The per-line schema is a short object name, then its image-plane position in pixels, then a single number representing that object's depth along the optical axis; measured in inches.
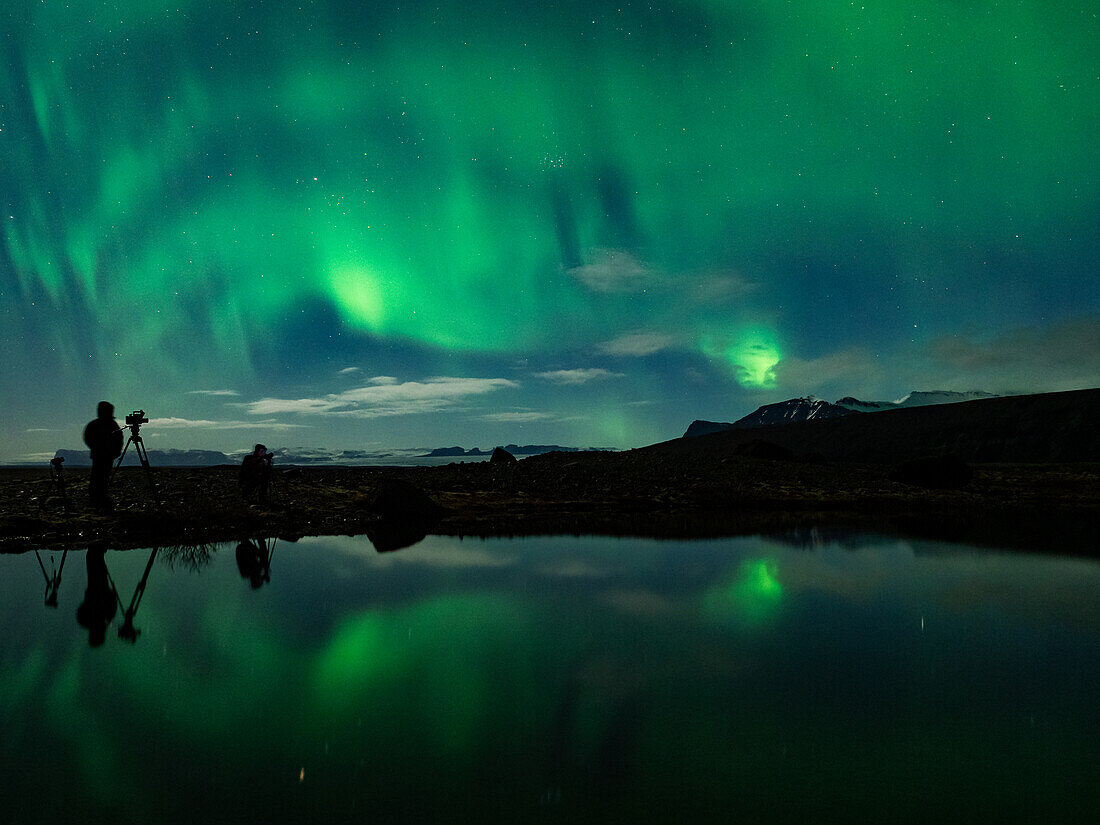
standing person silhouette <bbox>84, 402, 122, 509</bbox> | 715.4
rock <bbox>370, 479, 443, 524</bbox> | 796.6
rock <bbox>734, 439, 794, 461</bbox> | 1987.3
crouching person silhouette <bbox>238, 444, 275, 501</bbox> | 842.8
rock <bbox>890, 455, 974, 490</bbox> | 1316.4
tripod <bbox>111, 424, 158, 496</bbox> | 765.9
